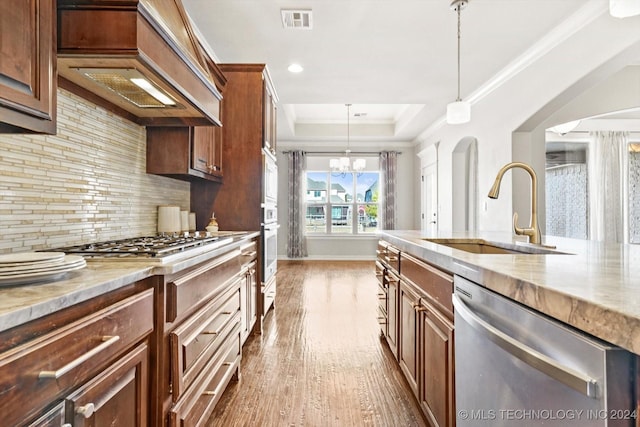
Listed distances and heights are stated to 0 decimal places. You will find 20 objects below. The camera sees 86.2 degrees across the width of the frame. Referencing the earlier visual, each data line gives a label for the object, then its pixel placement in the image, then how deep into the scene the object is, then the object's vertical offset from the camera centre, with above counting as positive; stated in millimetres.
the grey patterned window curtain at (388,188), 7781 +632
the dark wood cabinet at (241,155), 3152 +565
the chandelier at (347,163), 6746 +1079
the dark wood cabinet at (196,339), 1226 -542
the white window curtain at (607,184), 5445 +506
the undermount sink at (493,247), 1584 -174
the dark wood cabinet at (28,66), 908 +434
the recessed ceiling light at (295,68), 3828 +1691
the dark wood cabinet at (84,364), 653 -340
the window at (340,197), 8117 +450
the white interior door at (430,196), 6570 +384
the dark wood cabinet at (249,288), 2533 -578
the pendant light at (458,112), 2861 +870
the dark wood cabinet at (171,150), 2438 +475
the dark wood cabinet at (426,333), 1346 -565
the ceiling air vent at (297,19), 2775 +1659
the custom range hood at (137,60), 1321 +672
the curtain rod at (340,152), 7953 +1485
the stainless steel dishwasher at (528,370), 588 -337
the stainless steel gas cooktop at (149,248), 1313 -140
